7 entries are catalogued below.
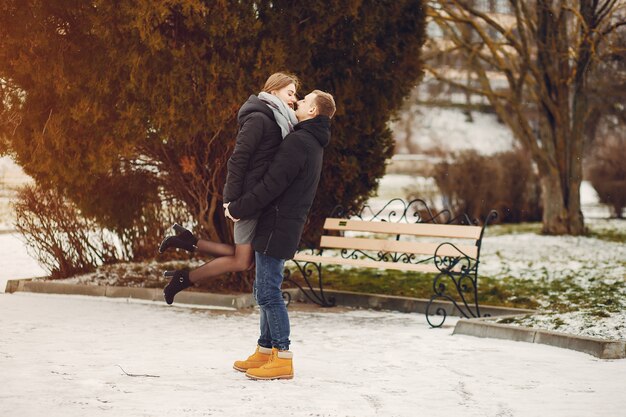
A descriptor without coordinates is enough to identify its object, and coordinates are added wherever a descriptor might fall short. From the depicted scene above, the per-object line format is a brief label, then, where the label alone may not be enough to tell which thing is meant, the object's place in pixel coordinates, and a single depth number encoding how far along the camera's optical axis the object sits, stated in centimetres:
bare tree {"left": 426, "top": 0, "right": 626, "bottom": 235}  1855
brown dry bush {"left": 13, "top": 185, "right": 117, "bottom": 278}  1155
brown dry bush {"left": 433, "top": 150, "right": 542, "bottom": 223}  2167
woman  644
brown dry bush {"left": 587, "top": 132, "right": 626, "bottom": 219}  2473
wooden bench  906
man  638
